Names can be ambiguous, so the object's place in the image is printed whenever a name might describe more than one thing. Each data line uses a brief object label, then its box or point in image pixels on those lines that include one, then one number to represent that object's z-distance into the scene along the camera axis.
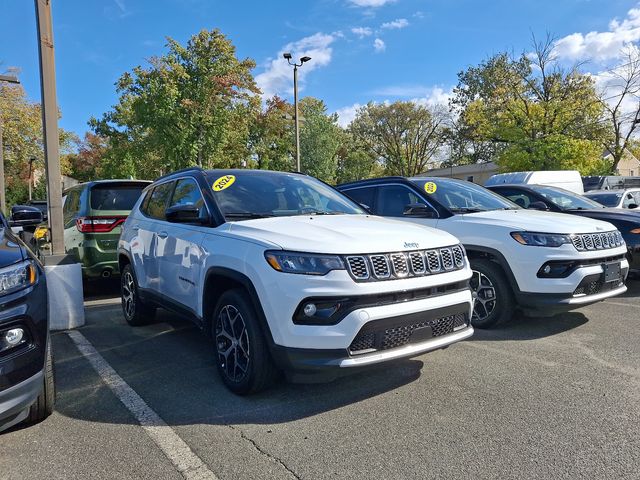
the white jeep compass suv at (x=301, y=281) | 3.00
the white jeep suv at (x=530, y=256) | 4.64
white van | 14.49
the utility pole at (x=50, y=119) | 6.71
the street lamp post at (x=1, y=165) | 14.55
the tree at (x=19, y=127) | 30.55
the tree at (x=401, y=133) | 48.08
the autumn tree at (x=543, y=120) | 23.98
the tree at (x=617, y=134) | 29.53
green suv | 7.13
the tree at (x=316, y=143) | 37.03
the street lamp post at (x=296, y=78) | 20.67
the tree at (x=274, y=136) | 30.73
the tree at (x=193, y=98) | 18.72
